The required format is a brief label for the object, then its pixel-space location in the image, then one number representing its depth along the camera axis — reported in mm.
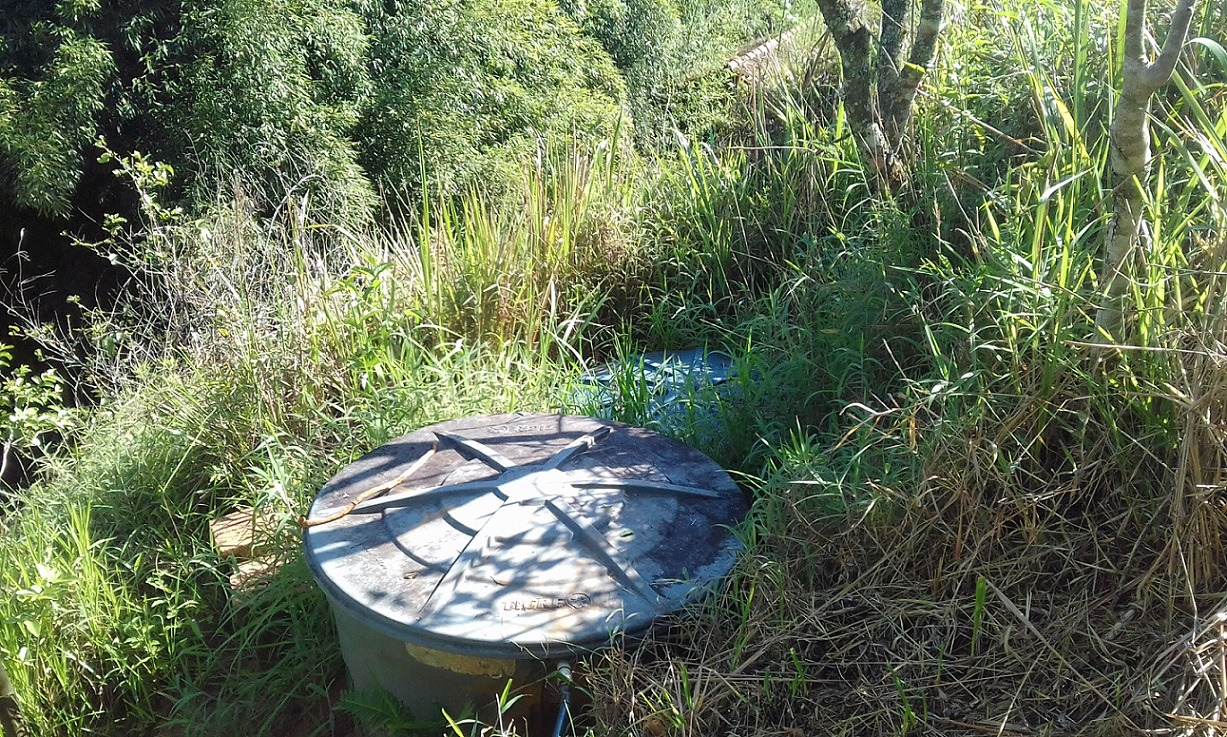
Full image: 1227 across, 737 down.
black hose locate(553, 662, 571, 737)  2213
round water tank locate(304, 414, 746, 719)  2266
